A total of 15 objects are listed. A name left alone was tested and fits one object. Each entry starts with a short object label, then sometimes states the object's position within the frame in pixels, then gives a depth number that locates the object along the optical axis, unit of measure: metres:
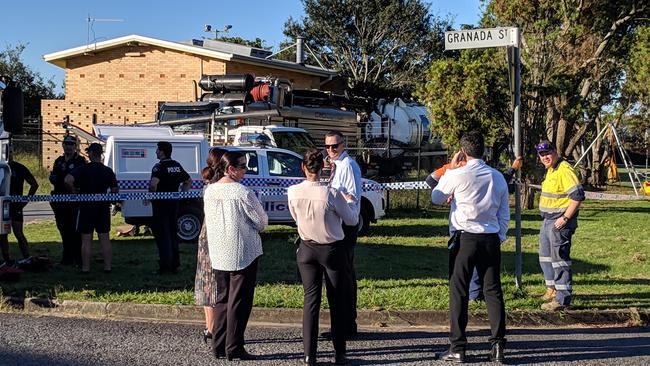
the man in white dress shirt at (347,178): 7.34
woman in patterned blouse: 6.86
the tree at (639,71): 19.92
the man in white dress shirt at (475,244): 6.92
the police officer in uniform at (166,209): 10.91
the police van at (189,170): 14.12
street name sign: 9.12
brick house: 32.88
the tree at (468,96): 19.92
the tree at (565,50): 21.09
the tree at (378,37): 46.75
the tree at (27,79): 44.12
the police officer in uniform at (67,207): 11.66
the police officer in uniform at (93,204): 10.81
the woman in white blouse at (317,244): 6.64
